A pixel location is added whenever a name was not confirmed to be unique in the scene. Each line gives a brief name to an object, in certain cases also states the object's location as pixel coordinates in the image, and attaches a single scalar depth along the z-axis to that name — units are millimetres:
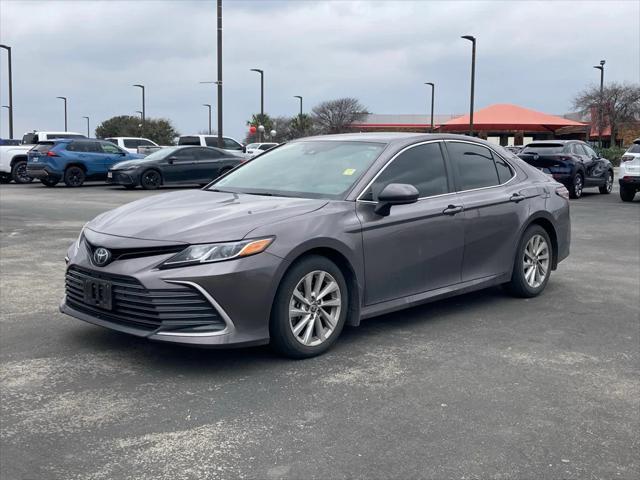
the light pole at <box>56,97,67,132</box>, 77750
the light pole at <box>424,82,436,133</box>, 63125
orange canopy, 48250
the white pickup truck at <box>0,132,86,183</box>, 25859
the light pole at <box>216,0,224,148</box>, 26656
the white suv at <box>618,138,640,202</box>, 18484
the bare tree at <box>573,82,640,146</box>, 53281
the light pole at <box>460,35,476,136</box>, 39688
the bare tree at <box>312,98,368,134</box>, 73125
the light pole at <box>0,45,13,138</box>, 42406
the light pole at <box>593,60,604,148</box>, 48750
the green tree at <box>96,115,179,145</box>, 81062
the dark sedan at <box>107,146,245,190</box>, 22500
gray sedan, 4465
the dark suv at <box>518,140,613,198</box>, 19906
